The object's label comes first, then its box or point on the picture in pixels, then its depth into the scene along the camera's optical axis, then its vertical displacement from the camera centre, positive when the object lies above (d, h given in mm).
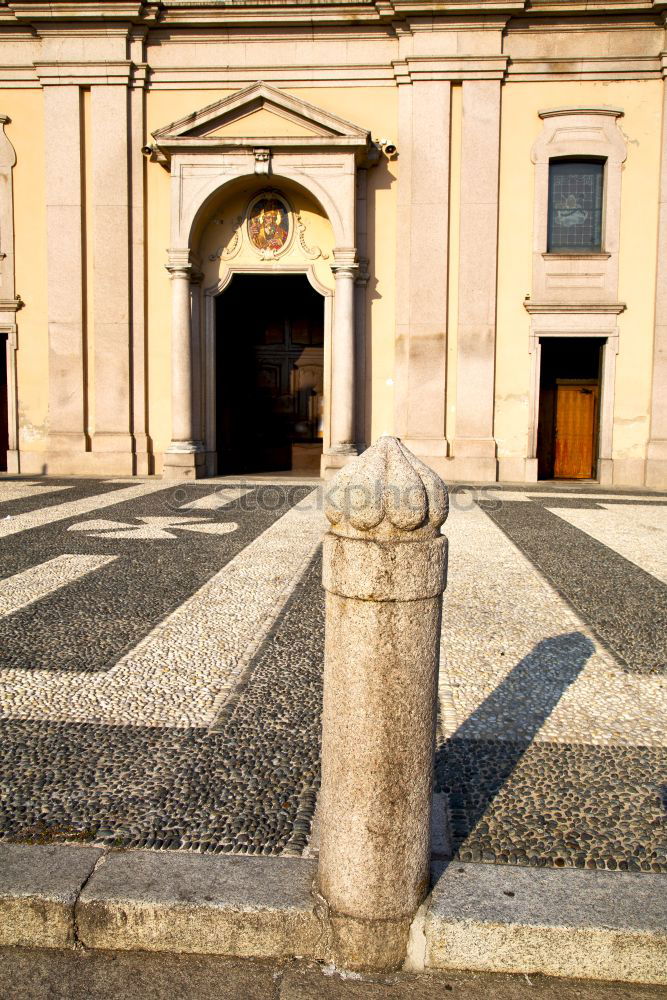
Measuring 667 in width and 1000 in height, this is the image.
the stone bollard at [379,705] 1742 -669
